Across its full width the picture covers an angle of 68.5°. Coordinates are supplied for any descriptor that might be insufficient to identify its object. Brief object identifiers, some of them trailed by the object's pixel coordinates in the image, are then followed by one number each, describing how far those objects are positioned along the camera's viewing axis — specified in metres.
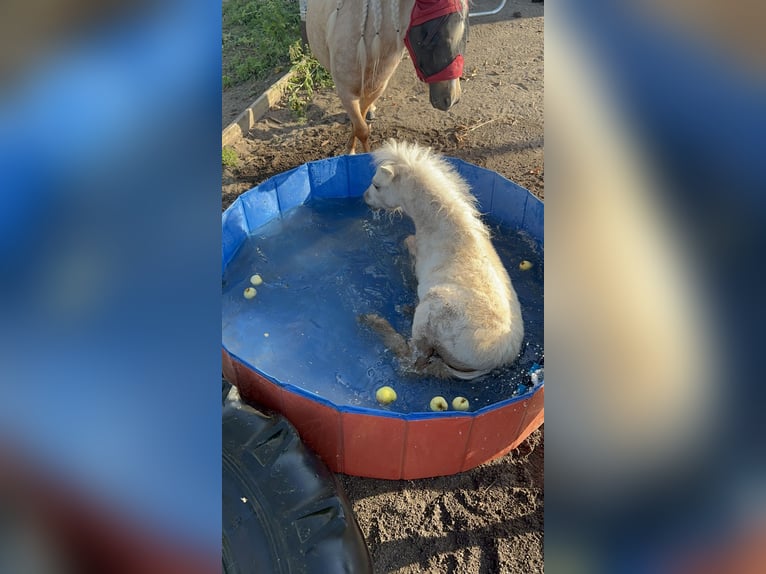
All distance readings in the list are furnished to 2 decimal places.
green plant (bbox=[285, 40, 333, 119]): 7.14
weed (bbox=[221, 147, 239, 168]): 6.04
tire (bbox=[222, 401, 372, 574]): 2.39
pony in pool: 3.57
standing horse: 4.34
